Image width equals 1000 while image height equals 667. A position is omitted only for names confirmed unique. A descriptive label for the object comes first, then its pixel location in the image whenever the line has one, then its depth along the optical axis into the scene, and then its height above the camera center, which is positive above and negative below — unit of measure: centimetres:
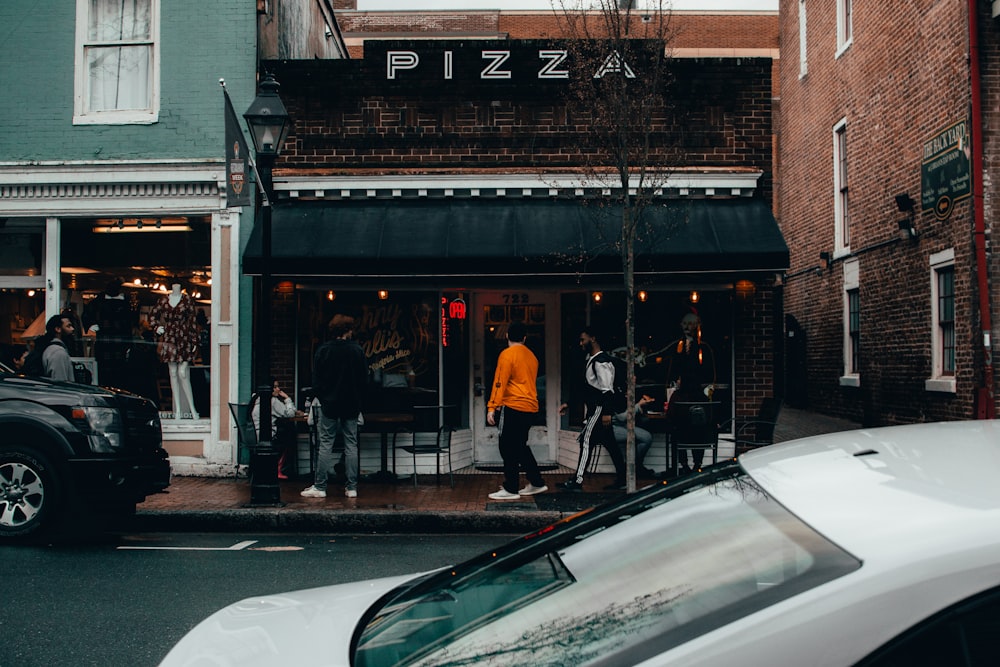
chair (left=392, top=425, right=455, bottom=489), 1073 -114
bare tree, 960 +289
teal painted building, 1210 +233
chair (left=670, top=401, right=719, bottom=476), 1079 -97
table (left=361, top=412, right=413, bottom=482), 1101 -90
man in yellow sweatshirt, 982 -57
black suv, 783 -89
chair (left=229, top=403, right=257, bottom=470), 1060 -86
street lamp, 951 +106
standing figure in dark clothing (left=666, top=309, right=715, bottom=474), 1195 -11
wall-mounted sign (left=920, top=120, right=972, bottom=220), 1257 +271
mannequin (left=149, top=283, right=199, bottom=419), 1219 +13
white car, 152 -48
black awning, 1120 +146
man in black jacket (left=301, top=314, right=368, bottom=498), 992 -44
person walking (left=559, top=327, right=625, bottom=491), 1036 -66
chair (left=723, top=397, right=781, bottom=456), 1088 -90
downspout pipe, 1220 +177
